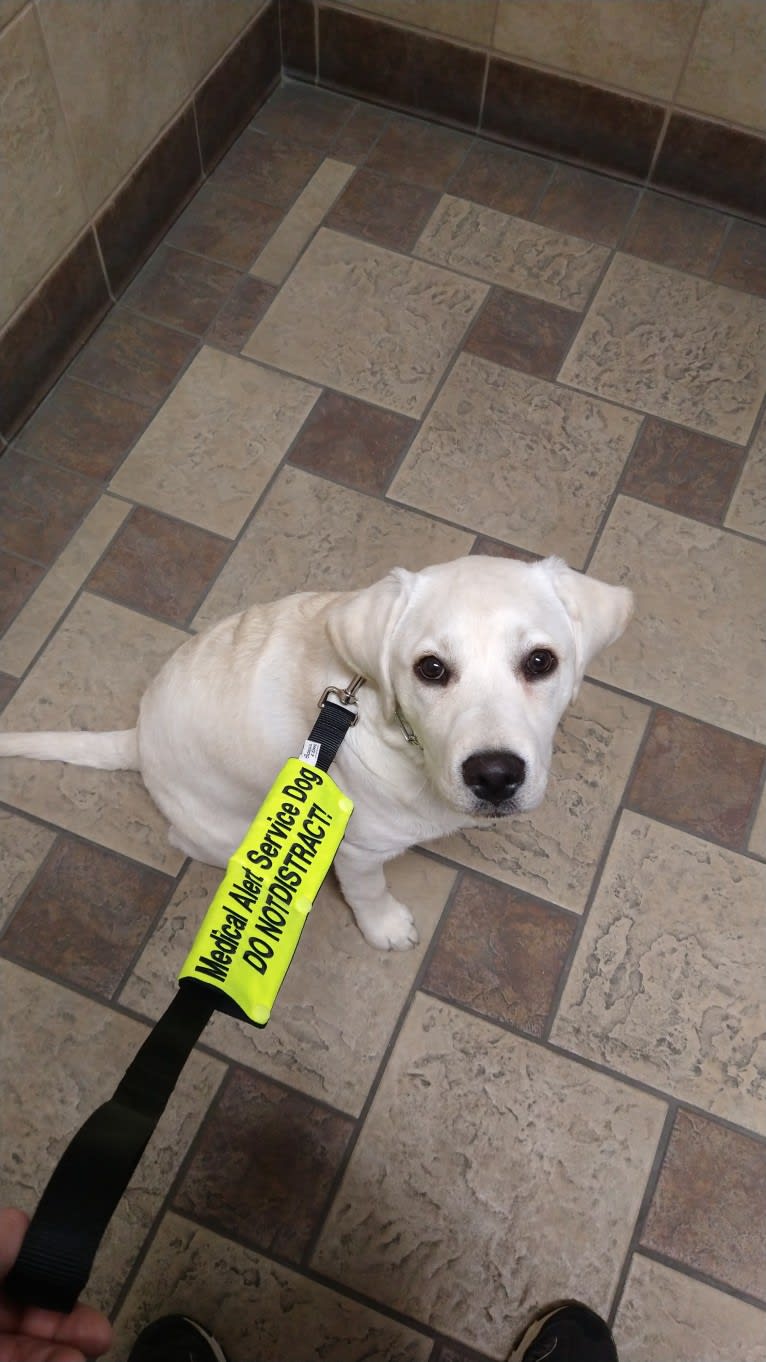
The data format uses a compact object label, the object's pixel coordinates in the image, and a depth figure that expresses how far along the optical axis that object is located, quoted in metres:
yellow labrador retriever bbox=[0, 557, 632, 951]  1.41
